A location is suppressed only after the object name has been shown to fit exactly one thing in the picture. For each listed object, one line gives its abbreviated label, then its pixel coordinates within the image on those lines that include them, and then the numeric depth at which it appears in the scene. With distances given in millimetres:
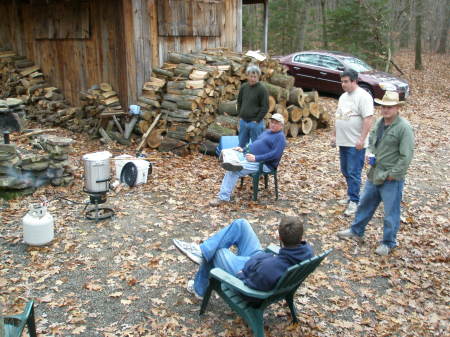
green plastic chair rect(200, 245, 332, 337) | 3547
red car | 15339
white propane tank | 5348
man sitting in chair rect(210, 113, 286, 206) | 6648
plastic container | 7695
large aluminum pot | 5953
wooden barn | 10500
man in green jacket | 5061
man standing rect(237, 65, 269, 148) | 7780
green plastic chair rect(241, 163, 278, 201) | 6995
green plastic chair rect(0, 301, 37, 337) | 3131
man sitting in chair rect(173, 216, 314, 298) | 3555
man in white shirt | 6176
